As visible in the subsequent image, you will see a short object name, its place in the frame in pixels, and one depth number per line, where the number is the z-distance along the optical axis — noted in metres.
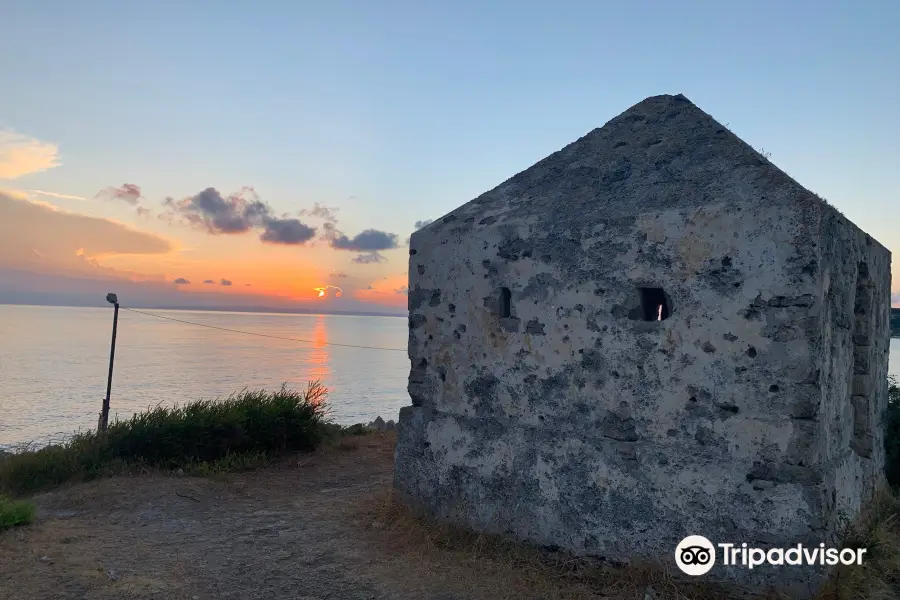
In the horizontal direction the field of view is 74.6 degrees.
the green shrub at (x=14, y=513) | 6.39
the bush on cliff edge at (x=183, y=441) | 8.92
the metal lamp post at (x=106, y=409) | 10.61
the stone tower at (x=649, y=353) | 4.43
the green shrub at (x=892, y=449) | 7.01
